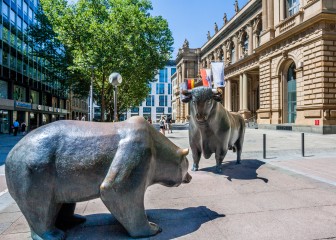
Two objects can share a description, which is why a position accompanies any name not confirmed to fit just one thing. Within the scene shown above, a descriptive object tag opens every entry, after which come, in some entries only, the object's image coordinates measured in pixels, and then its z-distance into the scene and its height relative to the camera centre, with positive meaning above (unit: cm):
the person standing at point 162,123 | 2295 -55
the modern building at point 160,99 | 11612 +908
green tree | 2241 +806
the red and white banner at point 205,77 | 2027 +345
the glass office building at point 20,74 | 2897 +599
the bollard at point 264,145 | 877 -102
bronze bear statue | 236 -54
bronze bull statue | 498 -17
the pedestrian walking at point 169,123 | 2926 -64
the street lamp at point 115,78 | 1132 +185
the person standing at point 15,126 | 2559 -92
